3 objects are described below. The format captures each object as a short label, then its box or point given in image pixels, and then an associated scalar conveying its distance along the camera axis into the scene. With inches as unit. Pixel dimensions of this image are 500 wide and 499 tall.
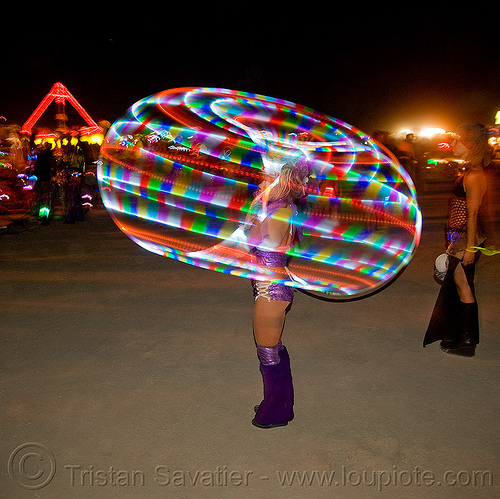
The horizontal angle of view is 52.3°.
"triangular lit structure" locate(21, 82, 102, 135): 1145.4
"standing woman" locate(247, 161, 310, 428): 115.3
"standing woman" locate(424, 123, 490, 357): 162.2
